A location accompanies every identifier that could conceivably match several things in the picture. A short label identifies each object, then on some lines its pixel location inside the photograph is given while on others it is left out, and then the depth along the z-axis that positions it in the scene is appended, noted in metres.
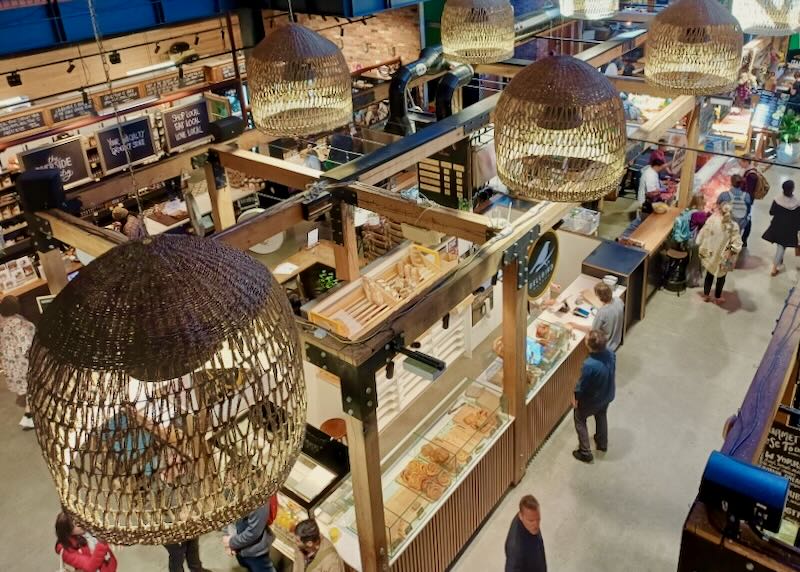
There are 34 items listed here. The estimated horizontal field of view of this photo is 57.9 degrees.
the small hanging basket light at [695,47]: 4.97
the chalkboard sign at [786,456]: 3.43
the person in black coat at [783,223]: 8.93
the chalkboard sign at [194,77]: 11.74
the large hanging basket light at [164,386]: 1.69
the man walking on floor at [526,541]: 4.50
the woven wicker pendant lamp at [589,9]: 7.45
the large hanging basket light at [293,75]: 4.25
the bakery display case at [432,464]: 5.07
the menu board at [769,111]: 12.41
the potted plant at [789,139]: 12.23
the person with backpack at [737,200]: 8.98
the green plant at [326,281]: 8.39
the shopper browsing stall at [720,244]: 8.28
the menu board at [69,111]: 10.05
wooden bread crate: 6.18
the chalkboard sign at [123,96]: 10.85
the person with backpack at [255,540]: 4.84
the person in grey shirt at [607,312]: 6.82
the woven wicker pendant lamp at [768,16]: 6.03
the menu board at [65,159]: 8.25
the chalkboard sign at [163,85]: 11.30
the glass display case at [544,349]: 6.40
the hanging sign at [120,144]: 8.84
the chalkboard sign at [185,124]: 9.41
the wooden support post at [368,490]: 4.16
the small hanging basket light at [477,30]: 6.38
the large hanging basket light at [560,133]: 3.46
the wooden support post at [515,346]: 5.36
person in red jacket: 4.87
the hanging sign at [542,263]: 5.57
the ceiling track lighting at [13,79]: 9.76
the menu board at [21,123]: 9.48
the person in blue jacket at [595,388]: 6.05
